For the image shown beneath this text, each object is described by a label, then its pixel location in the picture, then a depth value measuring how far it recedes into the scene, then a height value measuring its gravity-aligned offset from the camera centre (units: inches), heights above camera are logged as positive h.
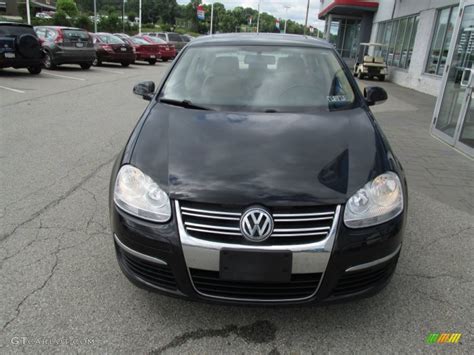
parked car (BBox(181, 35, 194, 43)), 1226.4 -20.2
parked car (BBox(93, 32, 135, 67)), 767.1 -43.0
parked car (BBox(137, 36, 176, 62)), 985.7 -43.2
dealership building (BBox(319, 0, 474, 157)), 291.0 +9.0
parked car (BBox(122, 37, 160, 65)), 933.2 -48.9
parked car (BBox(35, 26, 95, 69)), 617.3 -34.0
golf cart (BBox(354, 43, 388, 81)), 812.6 -40.1
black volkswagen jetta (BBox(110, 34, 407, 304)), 84.0 -33.8
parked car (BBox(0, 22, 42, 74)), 498.9 -33.1
